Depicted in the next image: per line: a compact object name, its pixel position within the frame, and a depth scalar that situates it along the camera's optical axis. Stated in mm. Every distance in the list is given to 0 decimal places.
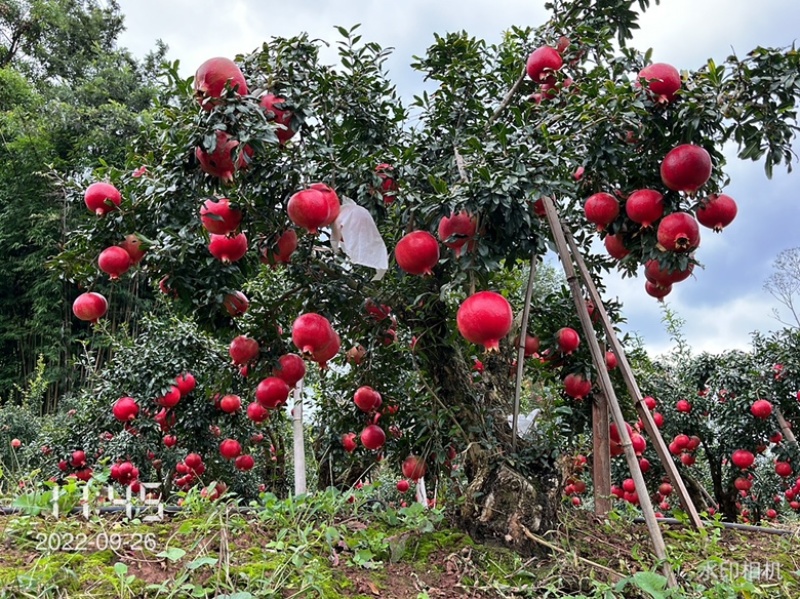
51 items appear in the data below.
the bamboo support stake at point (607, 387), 1927
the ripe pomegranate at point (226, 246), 2291
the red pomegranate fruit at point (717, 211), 2121
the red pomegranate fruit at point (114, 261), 2293
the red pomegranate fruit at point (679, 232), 1965
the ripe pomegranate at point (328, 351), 2412
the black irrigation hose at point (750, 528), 3136
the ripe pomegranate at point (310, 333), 2316
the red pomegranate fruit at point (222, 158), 1833
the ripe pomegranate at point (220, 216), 2113
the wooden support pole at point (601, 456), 2899
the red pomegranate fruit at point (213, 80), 1906
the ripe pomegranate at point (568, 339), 2682
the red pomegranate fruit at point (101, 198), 2338
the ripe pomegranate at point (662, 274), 2096
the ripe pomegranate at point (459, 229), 1873
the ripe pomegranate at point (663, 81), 2057
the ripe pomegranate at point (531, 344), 2725
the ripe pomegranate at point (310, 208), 1982
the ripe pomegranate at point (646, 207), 2080
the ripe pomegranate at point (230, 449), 5047
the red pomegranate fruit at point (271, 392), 2621
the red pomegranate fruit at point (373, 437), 2992
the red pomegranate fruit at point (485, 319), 1758
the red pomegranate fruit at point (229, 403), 4582
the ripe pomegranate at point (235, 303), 2611
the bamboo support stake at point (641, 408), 2178
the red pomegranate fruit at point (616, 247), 2328
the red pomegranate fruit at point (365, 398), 2949
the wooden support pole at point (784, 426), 4676
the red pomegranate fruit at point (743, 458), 5020
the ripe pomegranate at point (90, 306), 2605
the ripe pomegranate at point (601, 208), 2201
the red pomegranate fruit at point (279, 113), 2139
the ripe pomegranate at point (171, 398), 4793
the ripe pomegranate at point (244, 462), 5648
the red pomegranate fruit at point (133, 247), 2379
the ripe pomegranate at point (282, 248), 2330
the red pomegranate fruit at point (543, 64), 2465
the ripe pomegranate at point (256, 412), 3818
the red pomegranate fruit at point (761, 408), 4598
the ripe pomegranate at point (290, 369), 2684
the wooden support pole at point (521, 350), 2246
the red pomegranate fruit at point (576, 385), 2812
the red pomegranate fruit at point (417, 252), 2020
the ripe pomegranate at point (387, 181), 2324
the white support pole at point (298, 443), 4531
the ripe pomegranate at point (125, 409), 4816
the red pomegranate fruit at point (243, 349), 2686
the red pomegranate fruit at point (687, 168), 1931
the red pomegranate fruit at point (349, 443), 3893
